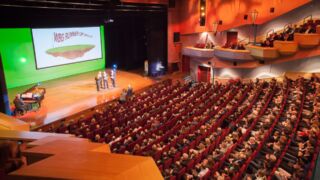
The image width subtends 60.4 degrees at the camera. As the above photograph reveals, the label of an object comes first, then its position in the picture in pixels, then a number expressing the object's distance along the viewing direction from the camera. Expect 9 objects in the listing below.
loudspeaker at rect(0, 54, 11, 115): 7.29
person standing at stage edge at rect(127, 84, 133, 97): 10.07
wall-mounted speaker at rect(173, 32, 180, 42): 14.75
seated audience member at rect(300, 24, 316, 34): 9.89
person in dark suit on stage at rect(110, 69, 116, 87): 11.38
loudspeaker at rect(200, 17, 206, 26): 13.92
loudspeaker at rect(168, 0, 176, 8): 13.96
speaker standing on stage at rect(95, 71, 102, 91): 10.80
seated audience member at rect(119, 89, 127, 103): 9.69
